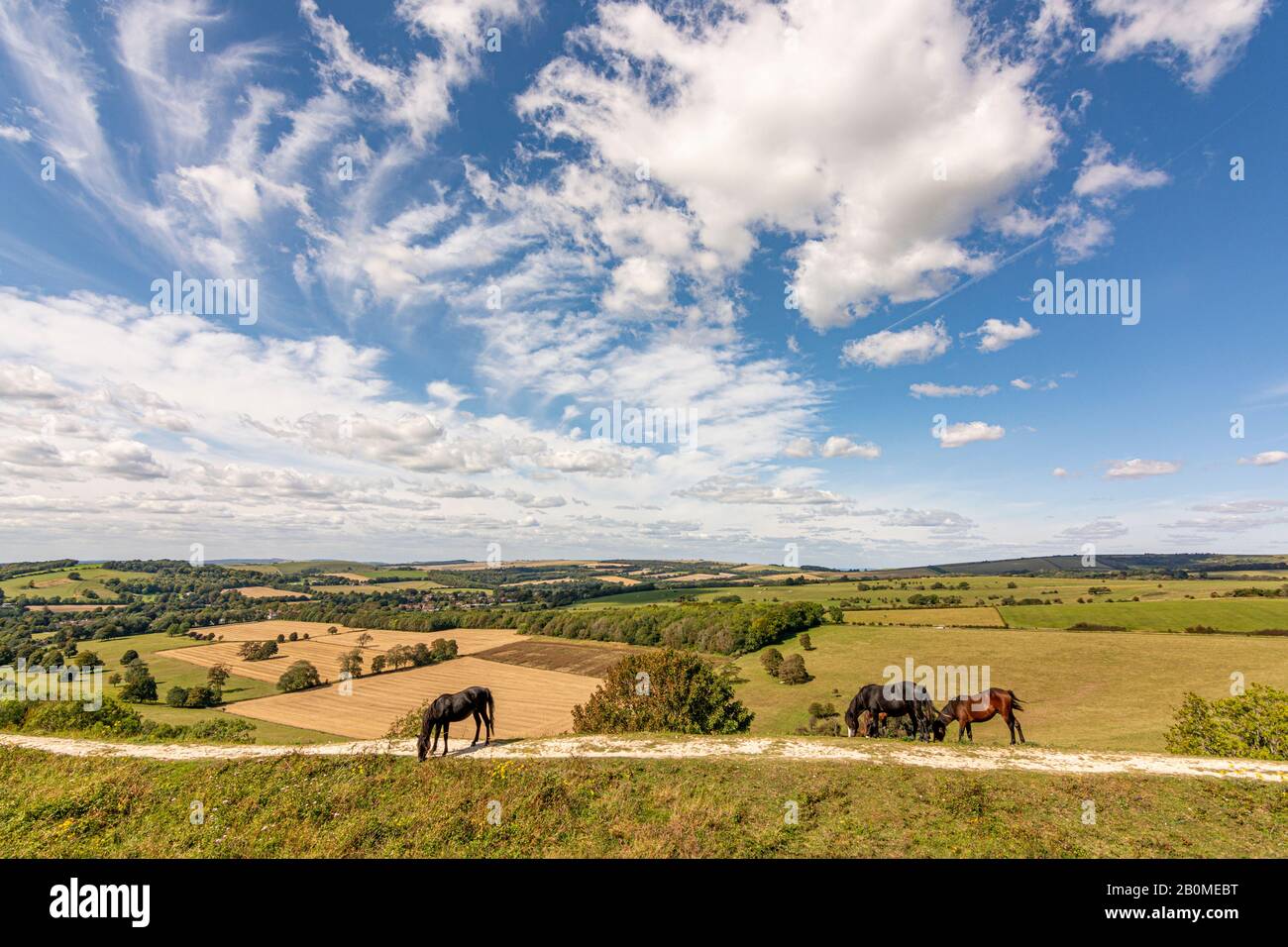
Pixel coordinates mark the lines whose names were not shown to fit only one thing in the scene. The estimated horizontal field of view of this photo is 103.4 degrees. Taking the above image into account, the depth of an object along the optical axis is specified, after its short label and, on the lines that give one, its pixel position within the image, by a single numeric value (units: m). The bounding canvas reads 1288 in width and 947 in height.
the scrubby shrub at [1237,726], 20.05
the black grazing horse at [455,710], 16.53
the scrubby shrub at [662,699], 26.98
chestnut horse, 20.21
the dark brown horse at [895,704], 20.50
